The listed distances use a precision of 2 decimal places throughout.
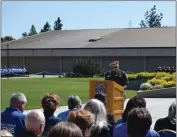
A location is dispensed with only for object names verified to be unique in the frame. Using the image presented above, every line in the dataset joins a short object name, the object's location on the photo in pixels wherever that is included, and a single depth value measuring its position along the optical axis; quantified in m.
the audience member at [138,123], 4.66
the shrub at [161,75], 31.46
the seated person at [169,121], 6.34
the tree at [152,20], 144.75
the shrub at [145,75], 33.53
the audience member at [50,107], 6.54
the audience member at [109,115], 6.50
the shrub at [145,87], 25.77
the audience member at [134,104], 6.62
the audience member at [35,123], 5.30
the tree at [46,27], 155.12
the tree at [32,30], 181.68
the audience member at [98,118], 5.36
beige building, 64.31
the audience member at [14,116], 6.59
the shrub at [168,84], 26.00
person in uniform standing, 12.62
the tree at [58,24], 155.62
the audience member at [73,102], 7.89
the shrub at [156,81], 27.03
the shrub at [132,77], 33.03
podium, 11.84
